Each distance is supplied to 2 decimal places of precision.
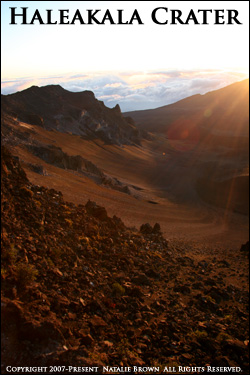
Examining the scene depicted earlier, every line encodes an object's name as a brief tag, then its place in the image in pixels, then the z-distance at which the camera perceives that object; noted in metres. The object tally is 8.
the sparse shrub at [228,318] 10.24
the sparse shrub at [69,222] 10.92
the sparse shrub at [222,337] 8.59
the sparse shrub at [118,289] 8.60
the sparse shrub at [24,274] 5.98
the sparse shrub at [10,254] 6.32
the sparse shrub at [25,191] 9.69
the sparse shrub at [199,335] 8.15
